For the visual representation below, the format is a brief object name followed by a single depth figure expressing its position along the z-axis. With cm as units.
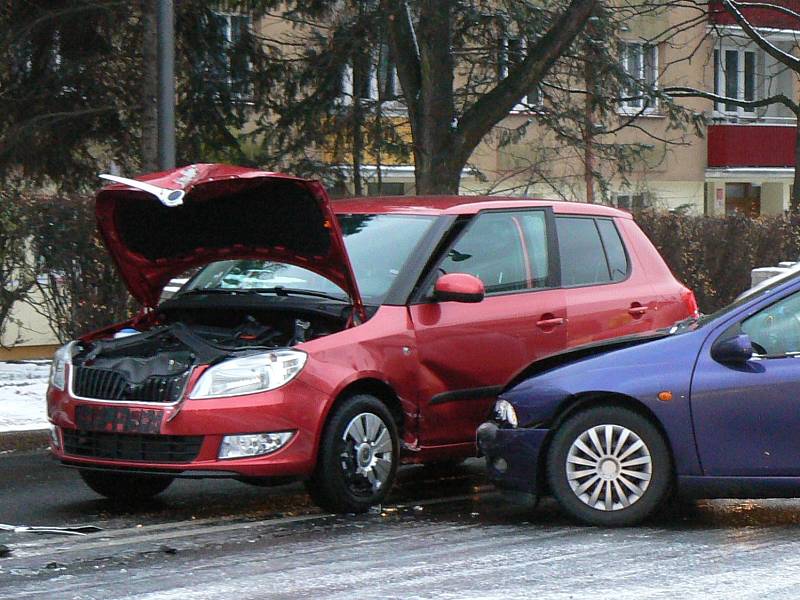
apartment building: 2802
